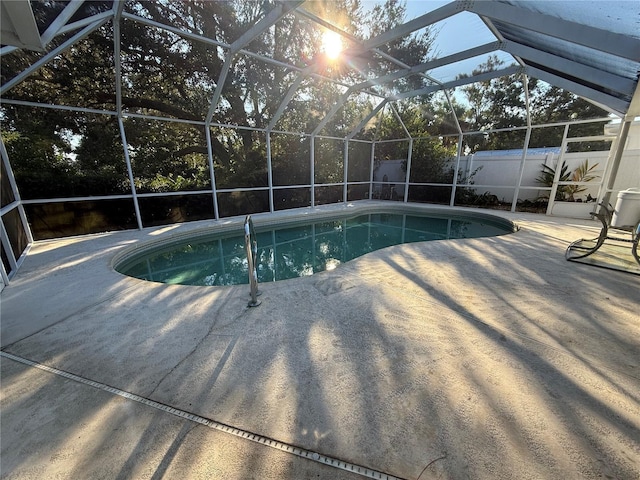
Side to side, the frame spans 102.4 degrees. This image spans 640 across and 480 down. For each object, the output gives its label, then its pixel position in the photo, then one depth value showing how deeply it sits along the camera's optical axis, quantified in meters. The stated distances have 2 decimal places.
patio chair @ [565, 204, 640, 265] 3.33
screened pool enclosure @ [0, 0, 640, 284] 3.90
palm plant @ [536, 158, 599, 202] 7.96
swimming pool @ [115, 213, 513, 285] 4.70
